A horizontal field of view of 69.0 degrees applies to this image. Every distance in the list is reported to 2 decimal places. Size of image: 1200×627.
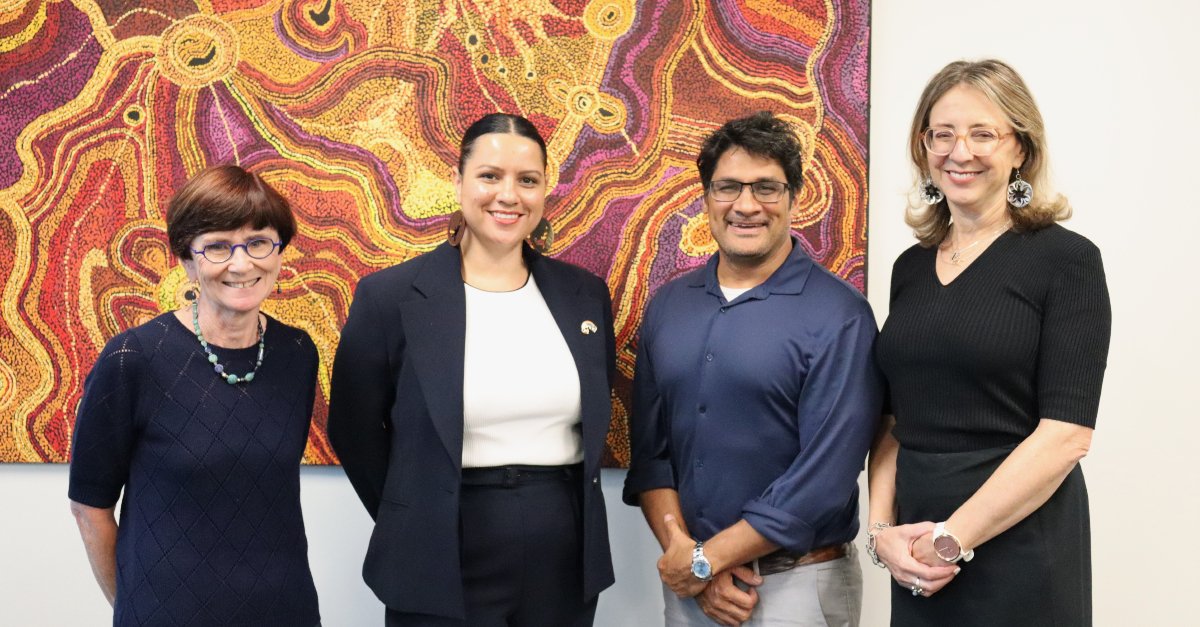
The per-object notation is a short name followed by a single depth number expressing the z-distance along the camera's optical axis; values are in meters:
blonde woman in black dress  1.48
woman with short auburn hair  1.55
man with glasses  1.77
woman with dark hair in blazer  1.78
